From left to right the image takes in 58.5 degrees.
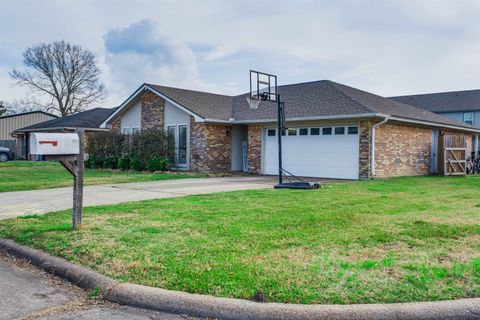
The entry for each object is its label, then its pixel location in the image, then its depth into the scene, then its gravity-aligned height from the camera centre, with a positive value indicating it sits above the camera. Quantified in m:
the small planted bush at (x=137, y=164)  20.67 -0.50
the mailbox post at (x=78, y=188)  6.11 -0.50
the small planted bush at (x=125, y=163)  21.31 -0.48
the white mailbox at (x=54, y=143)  5.41 +0.14
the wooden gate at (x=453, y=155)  19.26 -0.05
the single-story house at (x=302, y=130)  16.50 +1.09
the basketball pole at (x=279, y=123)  13.12 +0.97
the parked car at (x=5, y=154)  32.94 -0.01
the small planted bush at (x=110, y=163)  22.16 -0.47
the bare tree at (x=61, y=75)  45.62 +8.54
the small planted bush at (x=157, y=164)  20.06 -0.48
